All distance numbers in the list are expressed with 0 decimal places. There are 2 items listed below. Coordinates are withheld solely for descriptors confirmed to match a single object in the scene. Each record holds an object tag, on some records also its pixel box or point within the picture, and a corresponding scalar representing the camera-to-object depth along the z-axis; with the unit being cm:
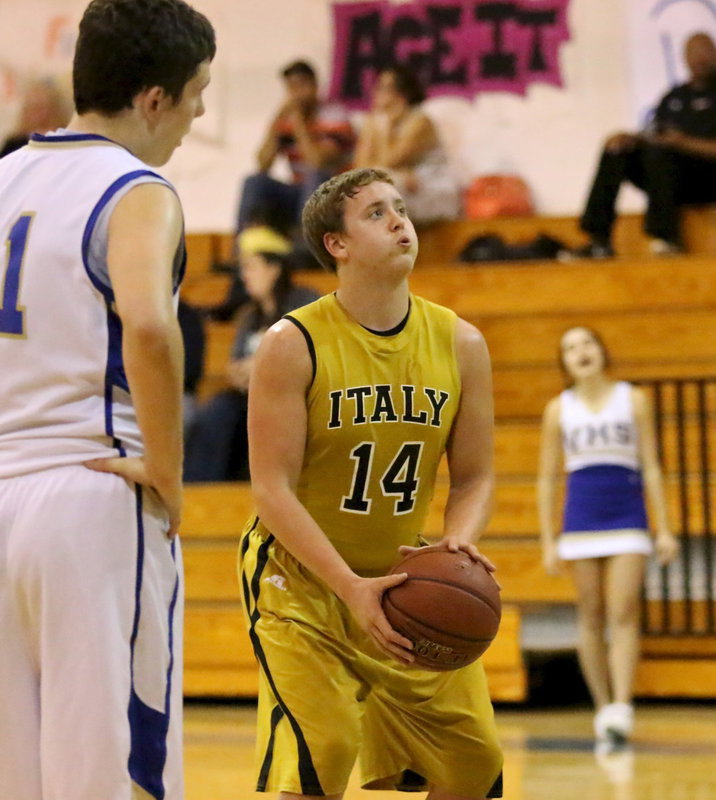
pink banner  2078
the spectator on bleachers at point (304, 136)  1984
